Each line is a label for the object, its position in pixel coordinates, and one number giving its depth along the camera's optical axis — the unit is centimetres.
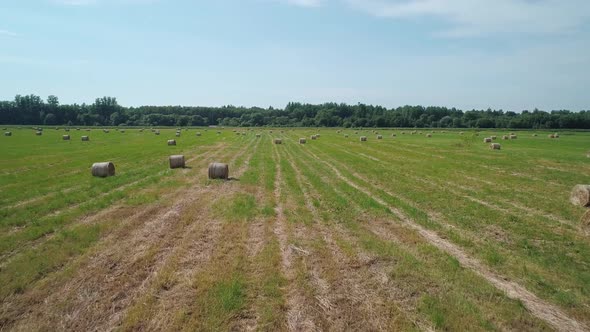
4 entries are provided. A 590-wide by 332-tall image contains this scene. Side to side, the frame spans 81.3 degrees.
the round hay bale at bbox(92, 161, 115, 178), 1859
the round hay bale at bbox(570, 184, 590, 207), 1262
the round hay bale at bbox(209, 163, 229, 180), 1822
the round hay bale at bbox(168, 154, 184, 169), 2233
